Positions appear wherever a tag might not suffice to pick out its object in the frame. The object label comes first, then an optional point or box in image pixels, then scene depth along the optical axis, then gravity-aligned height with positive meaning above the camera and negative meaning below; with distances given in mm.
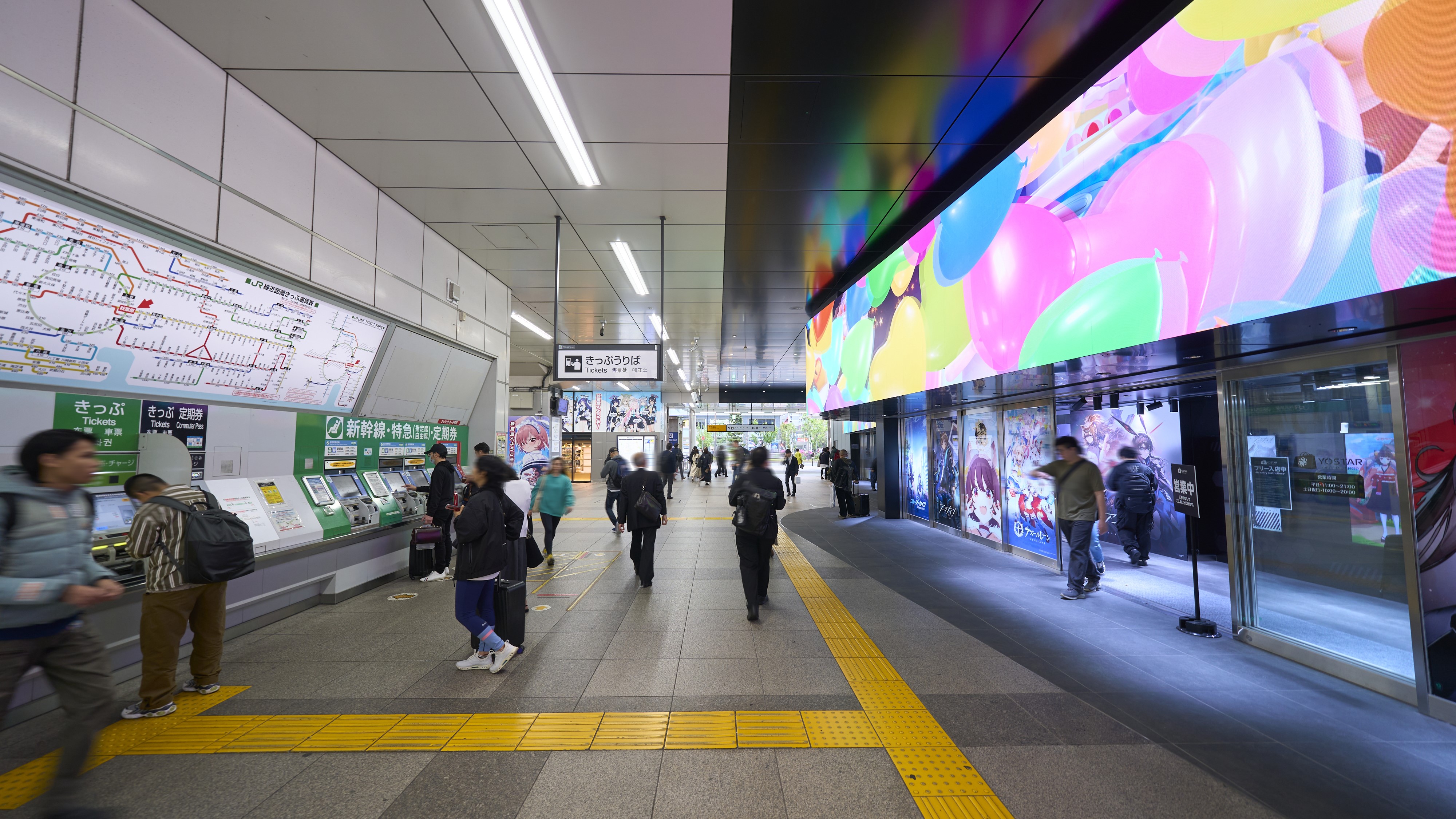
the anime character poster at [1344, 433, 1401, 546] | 3453 -307
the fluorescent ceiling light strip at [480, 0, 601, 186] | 3322 +2557
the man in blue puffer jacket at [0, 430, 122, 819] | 2078 -542
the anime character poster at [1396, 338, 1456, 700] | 3088 -246
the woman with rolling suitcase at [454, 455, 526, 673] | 3656 -737
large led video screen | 2207 +1336
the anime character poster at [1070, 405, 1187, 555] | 7246 -14
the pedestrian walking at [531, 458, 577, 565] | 6797 -646
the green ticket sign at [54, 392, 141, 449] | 3318 +185
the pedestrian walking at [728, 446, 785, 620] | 4820 -660
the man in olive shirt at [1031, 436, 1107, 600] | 5312 -617
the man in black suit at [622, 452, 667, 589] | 5848 -771
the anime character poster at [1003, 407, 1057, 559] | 6930 -580
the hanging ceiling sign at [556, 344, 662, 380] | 7047 +1067
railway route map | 3039 +892
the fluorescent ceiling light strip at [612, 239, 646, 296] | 7109 +2491
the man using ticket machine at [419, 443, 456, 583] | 6016 -516
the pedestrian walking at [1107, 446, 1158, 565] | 6816 -758
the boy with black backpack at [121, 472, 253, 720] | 3100 -656
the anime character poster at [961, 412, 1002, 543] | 7992 -542
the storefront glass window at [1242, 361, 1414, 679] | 3480 -495
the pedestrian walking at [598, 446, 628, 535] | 9695 -578
